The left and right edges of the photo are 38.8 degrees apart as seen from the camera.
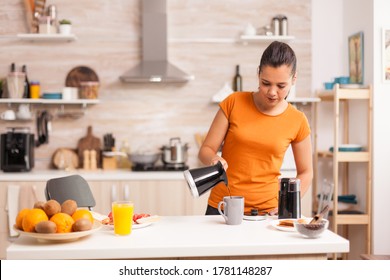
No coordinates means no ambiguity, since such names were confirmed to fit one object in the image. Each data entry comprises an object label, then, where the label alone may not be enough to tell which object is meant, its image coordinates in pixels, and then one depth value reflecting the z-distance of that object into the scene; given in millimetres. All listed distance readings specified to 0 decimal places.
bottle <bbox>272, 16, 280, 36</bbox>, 4449
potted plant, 4309
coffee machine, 4113
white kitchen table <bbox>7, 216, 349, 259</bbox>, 1678
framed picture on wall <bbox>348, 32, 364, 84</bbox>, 4230
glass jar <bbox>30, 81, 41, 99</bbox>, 4379
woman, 2279
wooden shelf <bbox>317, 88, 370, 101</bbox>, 4051
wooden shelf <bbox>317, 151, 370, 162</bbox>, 4047
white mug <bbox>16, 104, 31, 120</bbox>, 4391
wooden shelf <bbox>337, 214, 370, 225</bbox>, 4039
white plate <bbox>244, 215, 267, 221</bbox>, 2148
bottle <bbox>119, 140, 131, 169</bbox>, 4484
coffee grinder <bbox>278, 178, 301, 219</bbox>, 2105
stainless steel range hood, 4309
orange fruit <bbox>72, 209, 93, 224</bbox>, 1801
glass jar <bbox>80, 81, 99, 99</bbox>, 4371
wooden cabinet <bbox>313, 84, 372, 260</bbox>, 4039
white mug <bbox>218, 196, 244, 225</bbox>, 2035
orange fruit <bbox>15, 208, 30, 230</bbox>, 1797
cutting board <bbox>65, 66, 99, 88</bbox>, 4477
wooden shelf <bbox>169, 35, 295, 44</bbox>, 4352
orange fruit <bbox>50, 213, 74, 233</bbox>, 1736
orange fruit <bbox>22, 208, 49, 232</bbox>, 1746
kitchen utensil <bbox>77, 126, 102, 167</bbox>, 4453
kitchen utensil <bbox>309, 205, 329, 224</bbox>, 1880
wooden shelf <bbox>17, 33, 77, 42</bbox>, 4273
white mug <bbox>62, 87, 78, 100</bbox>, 4344
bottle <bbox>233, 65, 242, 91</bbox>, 4488
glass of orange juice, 1855
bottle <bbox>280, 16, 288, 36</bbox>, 4434
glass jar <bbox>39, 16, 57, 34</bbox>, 4305
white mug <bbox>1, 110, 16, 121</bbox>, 4352
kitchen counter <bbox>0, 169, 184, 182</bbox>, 3980
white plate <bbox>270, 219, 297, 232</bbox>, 1933
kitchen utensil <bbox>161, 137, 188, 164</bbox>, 4258
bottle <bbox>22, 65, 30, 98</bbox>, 4379
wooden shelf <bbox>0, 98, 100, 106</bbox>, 4297
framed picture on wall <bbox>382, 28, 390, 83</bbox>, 4035
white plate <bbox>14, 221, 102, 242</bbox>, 1704
